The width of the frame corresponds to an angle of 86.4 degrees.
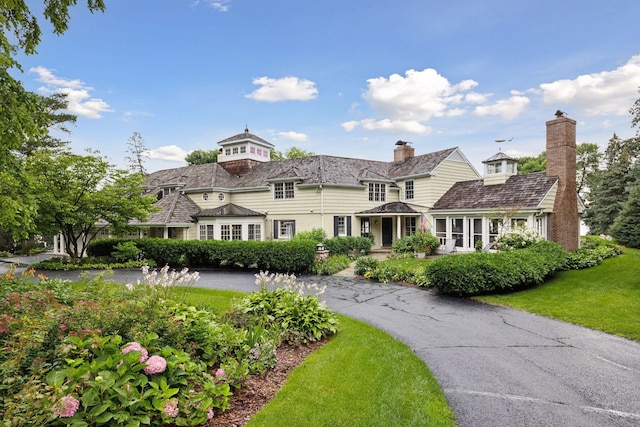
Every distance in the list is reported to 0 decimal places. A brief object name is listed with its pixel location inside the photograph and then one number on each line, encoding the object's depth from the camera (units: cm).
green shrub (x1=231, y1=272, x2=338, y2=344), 653
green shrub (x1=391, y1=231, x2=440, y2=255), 1978
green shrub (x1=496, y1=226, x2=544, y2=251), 1385
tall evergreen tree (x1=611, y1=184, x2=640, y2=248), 2220
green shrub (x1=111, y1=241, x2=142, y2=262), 1806
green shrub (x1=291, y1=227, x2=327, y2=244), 2081
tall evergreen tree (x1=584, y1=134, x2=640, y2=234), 2833
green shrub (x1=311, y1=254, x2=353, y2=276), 1555
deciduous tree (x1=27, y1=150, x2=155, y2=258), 1612
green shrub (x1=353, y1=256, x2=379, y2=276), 1455
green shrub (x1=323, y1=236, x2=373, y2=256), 2020
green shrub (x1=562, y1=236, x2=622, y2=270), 1335
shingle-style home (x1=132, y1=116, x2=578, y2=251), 2045
